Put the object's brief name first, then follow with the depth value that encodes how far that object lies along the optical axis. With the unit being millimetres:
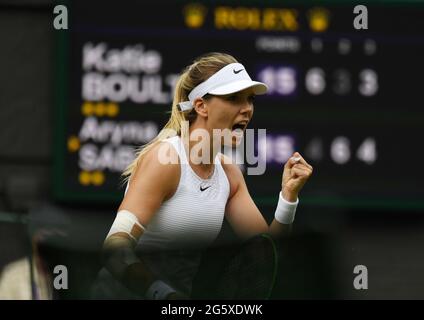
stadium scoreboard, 13805
